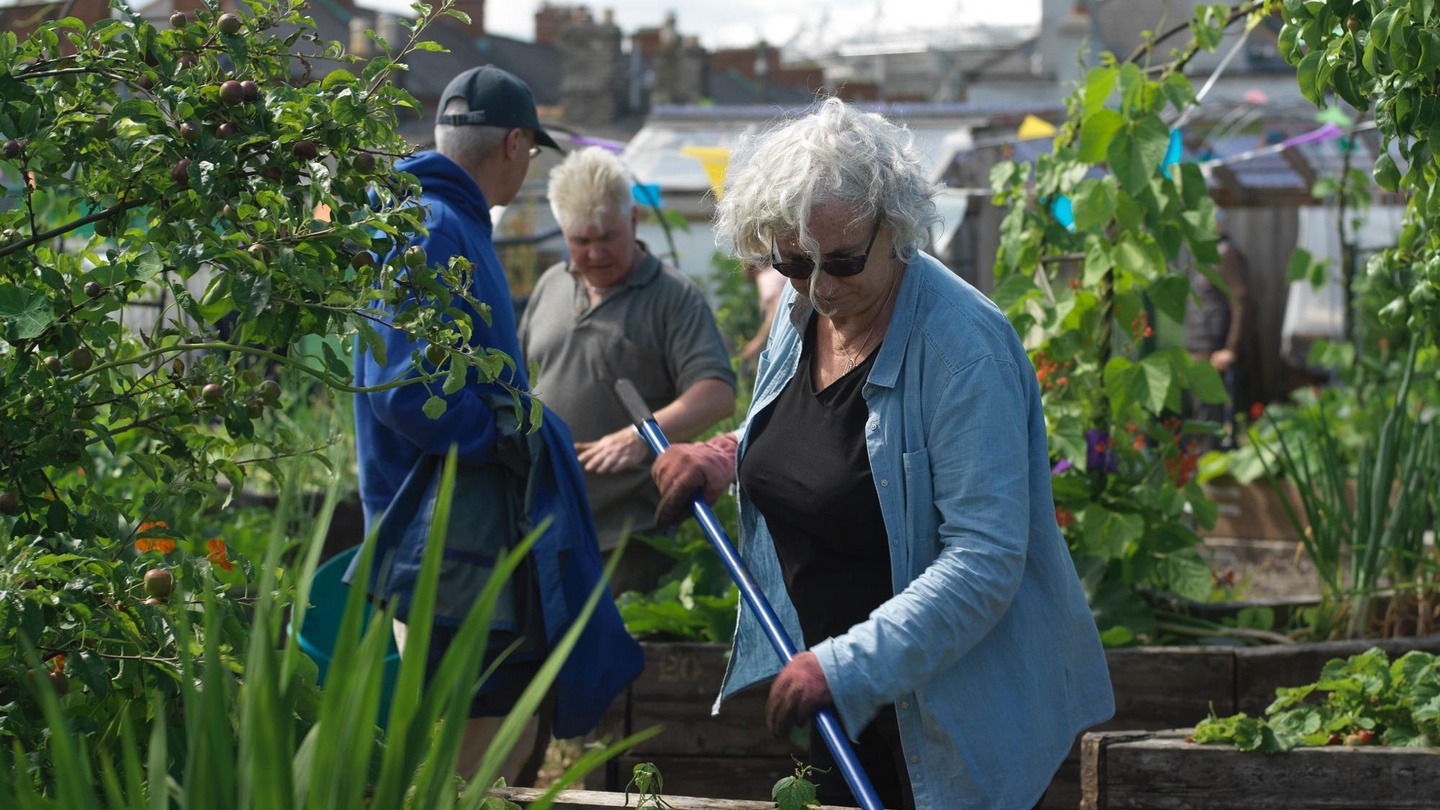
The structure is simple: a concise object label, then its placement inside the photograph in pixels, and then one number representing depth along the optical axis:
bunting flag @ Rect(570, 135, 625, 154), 6.89
